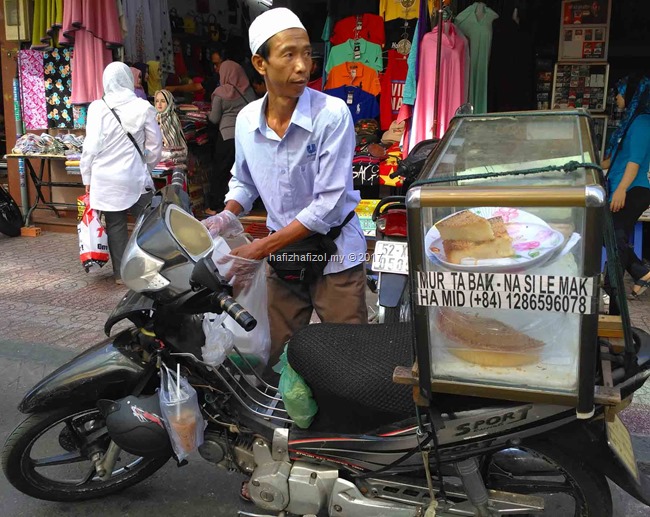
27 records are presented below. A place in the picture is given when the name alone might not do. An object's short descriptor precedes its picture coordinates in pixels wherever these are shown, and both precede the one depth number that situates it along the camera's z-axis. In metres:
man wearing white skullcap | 2.48
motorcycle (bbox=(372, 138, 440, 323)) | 3.41
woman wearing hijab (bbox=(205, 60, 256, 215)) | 7.54
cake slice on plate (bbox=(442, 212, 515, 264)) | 1.57
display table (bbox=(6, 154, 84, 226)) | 7.34
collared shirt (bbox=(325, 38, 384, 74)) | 6.70
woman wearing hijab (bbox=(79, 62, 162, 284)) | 5.47
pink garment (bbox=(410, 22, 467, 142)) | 5.80
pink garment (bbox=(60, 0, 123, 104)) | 6.81
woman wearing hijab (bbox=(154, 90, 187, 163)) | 6.99
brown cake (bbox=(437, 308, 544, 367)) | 1.68
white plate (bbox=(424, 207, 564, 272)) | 1.53
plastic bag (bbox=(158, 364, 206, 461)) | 2.31
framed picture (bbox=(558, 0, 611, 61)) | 6.16
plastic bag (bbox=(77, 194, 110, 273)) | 5.78
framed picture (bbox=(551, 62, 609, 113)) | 6.26
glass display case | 1.50
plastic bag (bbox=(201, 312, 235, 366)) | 2.35
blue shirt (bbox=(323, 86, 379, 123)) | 6.83
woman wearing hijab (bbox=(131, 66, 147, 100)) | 7.01
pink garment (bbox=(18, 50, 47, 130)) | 7.59
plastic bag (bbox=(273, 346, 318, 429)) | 2.24
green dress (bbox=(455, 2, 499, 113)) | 6.14
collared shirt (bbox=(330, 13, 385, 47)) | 6.67
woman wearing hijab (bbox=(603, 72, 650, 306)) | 4.65
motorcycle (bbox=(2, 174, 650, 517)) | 1.97
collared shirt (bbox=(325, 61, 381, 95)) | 6.74
